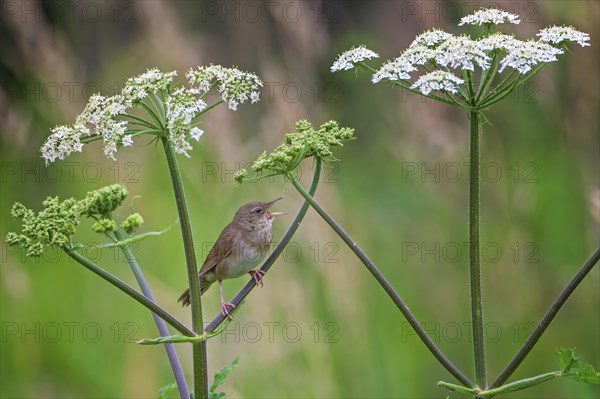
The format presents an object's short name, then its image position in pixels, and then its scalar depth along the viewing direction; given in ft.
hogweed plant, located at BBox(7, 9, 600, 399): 20.90
